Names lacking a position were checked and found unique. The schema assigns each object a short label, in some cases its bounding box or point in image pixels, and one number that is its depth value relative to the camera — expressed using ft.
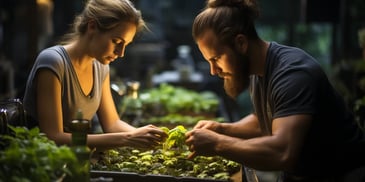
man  10.85
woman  12.75
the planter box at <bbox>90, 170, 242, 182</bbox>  11.10
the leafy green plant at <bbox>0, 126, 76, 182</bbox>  8.62
